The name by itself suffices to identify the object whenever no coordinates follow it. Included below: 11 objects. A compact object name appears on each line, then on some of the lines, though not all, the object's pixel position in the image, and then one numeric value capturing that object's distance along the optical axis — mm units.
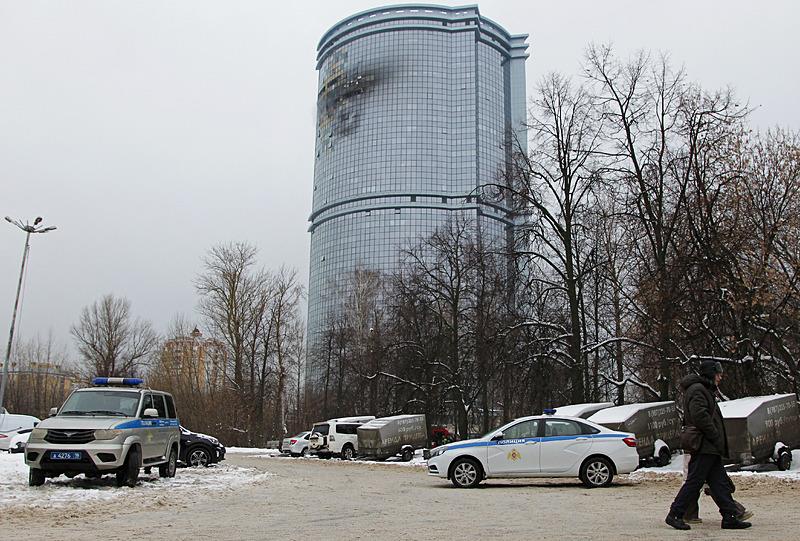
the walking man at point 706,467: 7891
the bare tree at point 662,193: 23312
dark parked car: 22625
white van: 35562
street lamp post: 34500
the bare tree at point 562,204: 29703
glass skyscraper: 145750
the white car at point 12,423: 32325
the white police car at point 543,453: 15156
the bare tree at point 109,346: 55469
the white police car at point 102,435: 13188
